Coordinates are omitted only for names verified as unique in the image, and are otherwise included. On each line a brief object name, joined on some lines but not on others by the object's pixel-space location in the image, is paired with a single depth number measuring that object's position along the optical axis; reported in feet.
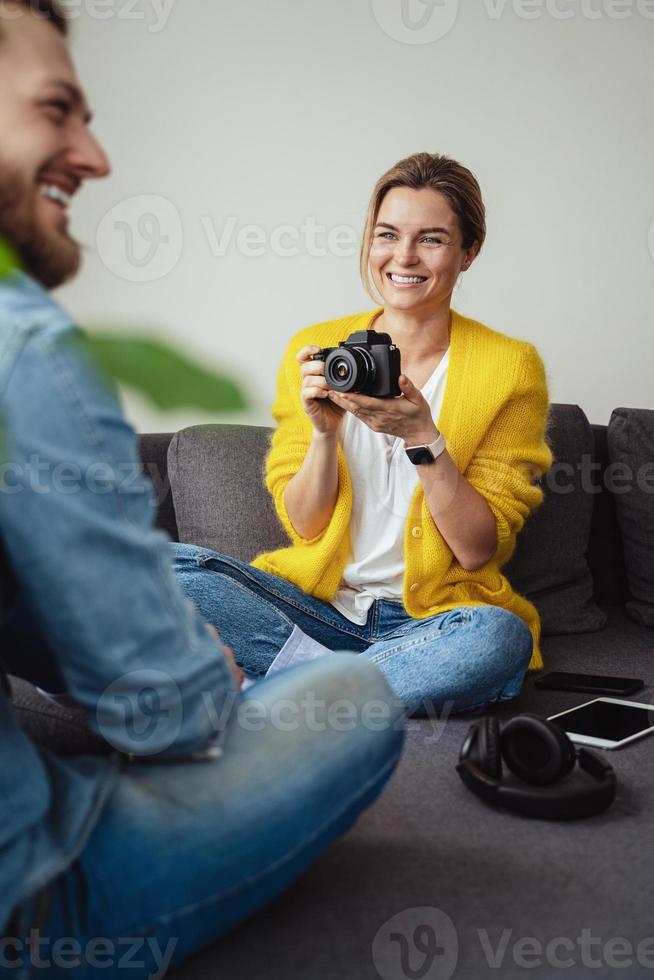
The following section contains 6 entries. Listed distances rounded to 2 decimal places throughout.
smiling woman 5.54
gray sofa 3.04
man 2.10
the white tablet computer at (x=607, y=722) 4.96
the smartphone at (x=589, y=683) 5.72
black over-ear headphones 4.02
